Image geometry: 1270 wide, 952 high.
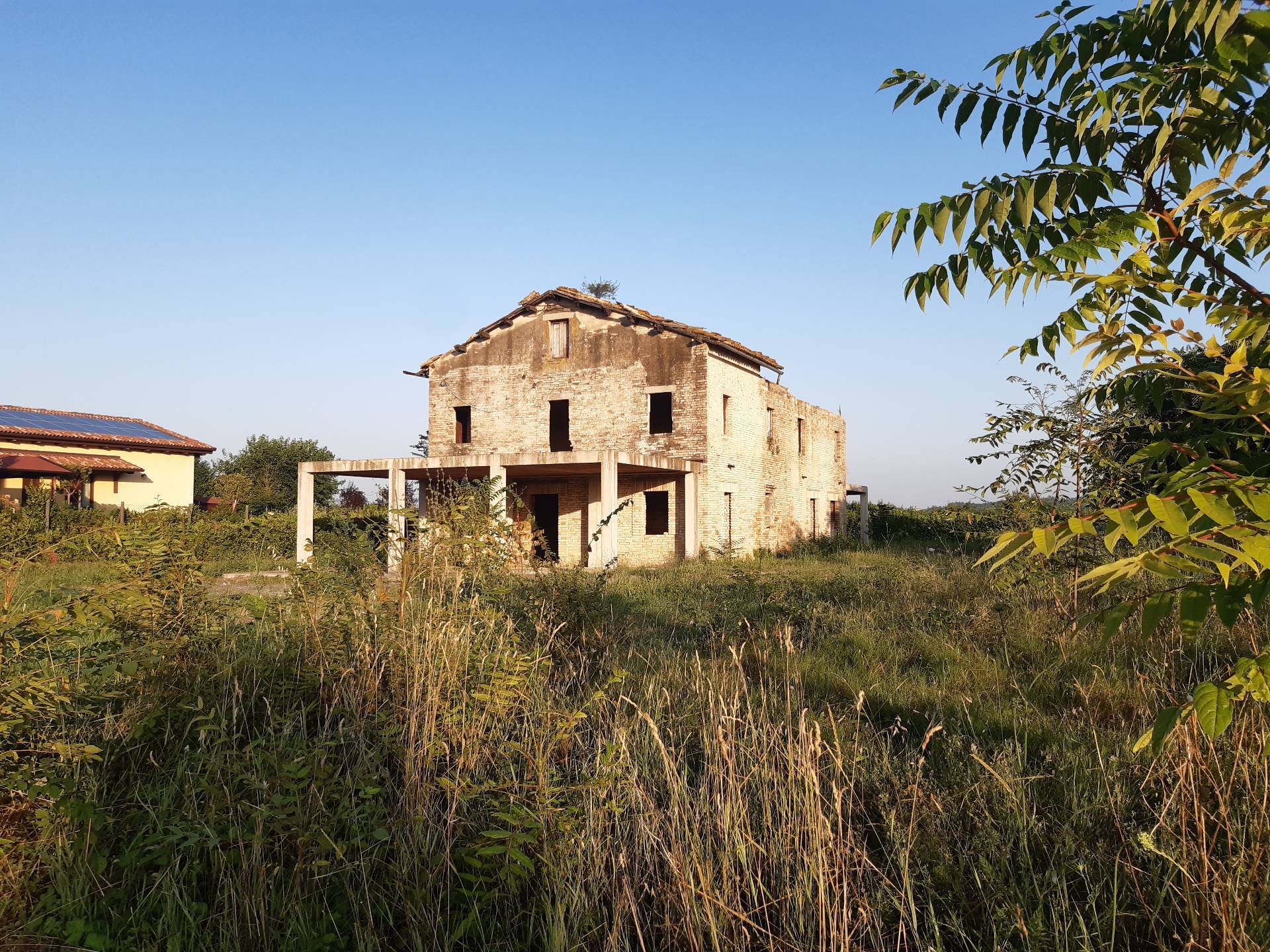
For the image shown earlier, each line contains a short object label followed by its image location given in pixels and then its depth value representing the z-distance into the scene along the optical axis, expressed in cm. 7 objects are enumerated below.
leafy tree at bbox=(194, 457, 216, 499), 4228
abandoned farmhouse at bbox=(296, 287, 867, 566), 2028
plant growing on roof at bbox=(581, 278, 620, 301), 3409
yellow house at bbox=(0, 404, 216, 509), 2506
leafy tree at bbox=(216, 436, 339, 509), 4122
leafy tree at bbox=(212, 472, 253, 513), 3516
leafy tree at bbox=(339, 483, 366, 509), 2964
